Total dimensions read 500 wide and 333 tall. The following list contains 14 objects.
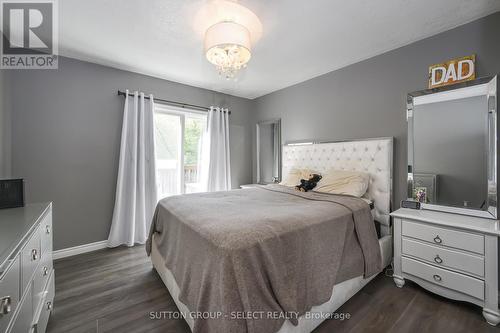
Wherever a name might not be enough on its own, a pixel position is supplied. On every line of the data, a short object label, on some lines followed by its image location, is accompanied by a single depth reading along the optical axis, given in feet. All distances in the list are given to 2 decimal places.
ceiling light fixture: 5.58
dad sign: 6.48
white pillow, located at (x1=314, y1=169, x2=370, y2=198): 7.81
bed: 3.62
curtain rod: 9.85
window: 11.43
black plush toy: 8.86
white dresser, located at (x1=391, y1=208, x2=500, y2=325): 5.05
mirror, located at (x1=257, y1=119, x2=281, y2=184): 13.19
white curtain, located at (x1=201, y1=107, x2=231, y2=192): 12.62
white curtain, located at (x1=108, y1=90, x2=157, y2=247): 9.66
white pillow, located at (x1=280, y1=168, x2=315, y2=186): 10.03
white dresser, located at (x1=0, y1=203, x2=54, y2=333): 2.72
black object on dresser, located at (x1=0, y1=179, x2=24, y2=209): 4.89
